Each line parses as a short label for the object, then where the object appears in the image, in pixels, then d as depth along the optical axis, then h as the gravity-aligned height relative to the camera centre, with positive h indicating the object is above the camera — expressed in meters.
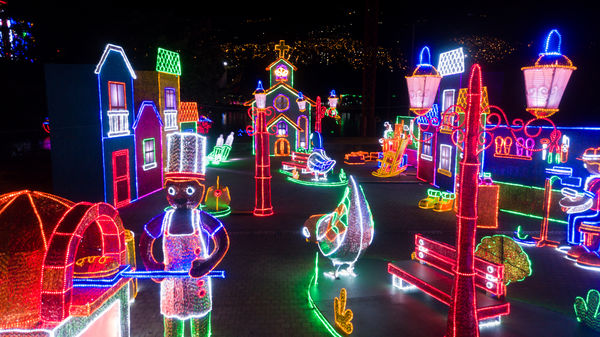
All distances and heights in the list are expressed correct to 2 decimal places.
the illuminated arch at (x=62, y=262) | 3.52 -1.18
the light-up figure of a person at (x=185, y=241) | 5.41 -1.58
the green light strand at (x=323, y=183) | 18.92 -2.77
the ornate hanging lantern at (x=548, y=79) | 4.53 +0.46
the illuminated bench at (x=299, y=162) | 20.61 -2.02
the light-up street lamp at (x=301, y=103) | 23.59 +0.95
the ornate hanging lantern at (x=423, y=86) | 5.52 +0.45
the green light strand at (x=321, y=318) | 6.36 -3.12
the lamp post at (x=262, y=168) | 13.24 -1.49
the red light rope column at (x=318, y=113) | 25.17 +0.44
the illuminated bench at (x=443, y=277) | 6.45 -2.63
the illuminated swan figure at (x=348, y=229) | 7.45 -1.94
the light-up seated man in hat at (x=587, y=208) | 9.17 -1.94
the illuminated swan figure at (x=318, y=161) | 19.20 -1.83
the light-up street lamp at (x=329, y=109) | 24.73 +0.66
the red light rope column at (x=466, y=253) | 5.13 -1.59
